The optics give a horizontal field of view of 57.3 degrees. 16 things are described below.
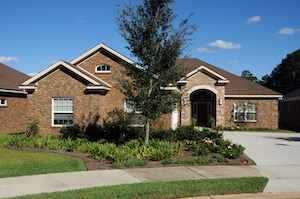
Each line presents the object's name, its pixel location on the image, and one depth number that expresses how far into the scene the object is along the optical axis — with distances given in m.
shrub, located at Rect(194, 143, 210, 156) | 11.86
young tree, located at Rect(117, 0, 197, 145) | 12.35
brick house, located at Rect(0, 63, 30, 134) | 21.28
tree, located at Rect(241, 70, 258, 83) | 71.78
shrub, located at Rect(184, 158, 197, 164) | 10.74
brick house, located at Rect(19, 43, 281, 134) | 16.34
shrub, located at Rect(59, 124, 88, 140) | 15.35
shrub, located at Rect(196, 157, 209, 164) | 10.80
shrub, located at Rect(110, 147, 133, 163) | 10.67
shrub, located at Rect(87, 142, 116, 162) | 11.10
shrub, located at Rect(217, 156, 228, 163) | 11.01
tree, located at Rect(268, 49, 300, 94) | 55.28
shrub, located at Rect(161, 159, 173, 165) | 10.63
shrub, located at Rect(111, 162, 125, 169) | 10.00
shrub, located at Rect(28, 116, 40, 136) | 16.11
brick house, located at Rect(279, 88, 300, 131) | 31.95
